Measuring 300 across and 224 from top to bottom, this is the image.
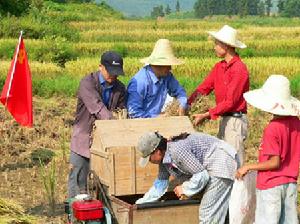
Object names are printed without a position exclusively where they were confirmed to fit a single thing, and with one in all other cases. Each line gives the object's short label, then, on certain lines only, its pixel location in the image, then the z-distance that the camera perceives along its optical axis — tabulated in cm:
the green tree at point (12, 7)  2839
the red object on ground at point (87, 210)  456
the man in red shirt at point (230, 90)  588
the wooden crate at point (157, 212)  466
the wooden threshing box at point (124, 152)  486
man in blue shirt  563
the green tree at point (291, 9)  12562
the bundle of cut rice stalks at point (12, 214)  480
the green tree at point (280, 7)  12456
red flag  651
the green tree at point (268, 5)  12938
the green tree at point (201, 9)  14312
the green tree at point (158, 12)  14762
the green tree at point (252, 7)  13550
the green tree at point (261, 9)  14250
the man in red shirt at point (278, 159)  454
